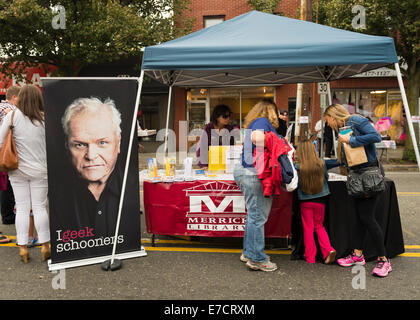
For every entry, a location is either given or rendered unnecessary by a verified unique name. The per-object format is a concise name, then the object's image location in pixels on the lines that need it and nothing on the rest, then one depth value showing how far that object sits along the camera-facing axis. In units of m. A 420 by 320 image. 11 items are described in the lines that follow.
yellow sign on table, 4.92
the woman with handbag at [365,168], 3.56
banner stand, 3.85
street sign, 6.74
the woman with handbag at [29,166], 3.99
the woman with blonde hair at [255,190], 3.69
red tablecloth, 4.36
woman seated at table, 5.62
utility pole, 10.76
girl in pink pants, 3.86
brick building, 16.84
